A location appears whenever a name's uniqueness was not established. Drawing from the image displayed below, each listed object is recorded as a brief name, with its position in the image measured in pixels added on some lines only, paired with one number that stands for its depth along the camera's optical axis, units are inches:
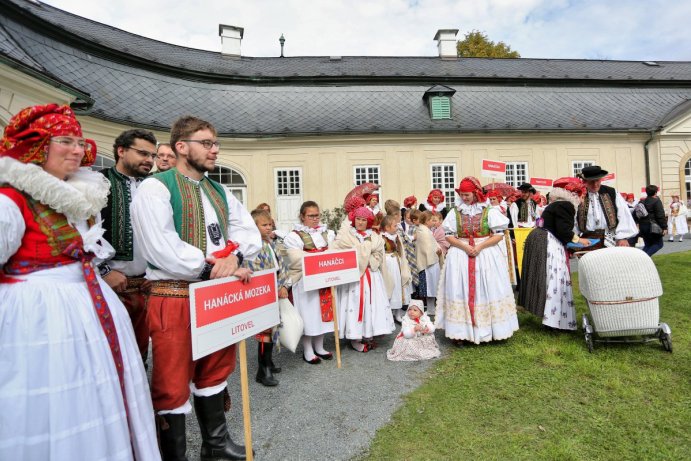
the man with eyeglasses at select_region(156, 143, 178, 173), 150.6
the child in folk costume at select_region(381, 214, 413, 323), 232.6
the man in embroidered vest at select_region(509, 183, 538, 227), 386.6
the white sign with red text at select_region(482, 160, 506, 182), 435.8
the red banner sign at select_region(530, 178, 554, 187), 524.7
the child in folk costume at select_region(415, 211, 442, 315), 279.0
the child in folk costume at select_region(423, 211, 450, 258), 295.4
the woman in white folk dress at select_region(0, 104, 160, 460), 68.4
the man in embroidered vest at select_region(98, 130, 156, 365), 115.5
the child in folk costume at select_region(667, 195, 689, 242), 666.2
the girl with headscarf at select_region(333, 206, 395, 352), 202.5
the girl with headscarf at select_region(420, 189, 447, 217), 399.5
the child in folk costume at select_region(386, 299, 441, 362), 189.3
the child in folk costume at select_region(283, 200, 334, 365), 189.1
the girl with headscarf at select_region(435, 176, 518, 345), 196.1
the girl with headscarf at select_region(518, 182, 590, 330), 201.9
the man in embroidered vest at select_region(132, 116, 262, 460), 90.2
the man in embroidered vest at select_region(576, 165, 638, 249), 199.0
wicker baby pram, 166.6
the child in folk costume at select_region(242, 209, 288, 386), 163.5
